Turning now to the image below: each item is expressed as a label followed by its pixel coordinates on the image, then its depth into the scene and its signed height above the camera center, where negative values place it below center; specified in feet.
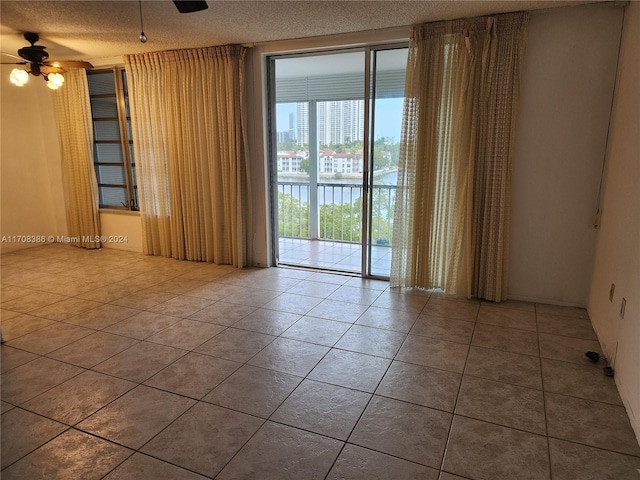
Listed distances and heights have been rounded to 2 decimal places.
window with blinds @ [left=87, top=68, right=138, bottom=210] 16.92 +1.23
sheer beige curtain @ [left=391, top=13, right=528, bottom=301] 10.87 +0.48
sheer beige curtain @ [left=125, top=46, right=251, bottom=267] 14.46 +0.72
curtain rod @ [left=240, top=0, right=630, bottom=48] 9.80 +4.01
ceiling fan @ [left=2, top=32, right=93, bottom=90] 11.64 +2.93
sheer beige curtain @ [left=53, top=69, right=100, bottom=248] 17.19 +0.50
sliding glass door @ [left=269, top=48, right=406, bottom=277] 14.19 -0.16
